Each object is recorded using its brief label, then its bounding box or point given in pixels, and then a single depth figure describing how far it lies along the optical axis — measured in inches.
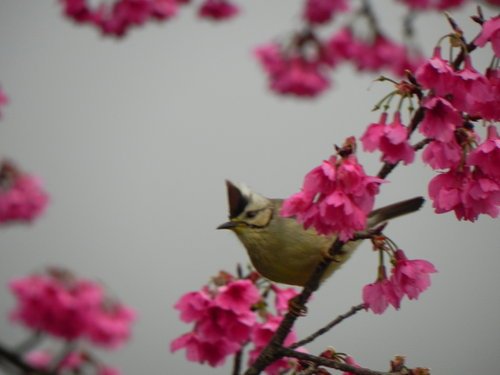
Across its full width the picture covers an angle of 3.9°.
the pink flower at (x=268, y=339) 149.5
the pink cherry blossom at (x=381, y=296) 145.6
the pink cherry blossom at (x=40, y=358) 193.7
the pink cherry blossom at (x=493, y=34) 144.1
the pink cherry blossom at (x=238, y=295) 149.0
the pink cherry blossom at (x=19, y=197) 202.2
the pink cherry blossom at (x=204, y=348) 149.2
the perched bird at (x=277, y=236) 152.2
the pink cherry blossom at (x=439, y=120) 144.2
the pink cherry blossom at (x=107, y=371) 170.0
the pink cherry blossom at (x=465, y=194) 144.5
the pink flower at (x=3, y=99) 157.5
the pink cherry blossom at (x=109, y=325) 188.8
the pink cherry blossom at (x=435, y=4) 253.7
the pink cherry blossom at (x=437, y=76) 144.3
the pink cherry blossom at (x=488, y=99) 144.2
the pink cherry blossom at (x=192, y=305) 149.0
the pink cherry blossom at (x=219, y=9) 248.7
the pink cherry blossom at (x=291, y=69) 249.2
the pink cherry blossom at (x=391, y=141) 144.9
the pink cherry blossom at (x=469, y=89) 144.2
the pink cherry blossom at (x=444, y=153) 144.5
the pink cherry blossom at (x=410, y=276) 145.5
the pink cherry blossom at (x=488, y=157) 144.4
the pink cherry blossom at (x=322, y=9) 245.6
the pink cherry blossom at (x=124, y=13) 206.1
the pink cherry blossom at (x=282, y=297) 150.8
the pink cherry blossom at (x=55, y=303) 182.6
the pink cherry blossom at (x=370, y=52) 256.6
